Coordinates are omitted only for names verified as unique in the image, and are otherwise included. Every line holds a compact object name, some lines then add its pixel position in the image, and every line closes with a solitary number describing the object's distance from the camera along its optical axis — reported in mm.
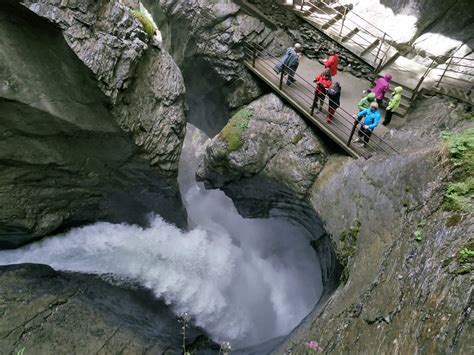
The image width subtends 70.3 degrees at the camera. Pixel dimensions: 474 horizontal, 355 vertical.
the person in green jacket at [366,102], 9258
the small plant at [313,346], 4702
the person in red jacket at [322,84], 10230
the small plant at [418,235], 5477
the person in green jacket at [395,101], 9625
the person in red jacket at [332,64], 11086
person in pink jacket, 10105
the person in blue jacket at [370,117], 9070
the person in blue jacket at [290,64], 10930
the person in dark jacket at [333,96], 9836
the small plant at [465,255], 4231
